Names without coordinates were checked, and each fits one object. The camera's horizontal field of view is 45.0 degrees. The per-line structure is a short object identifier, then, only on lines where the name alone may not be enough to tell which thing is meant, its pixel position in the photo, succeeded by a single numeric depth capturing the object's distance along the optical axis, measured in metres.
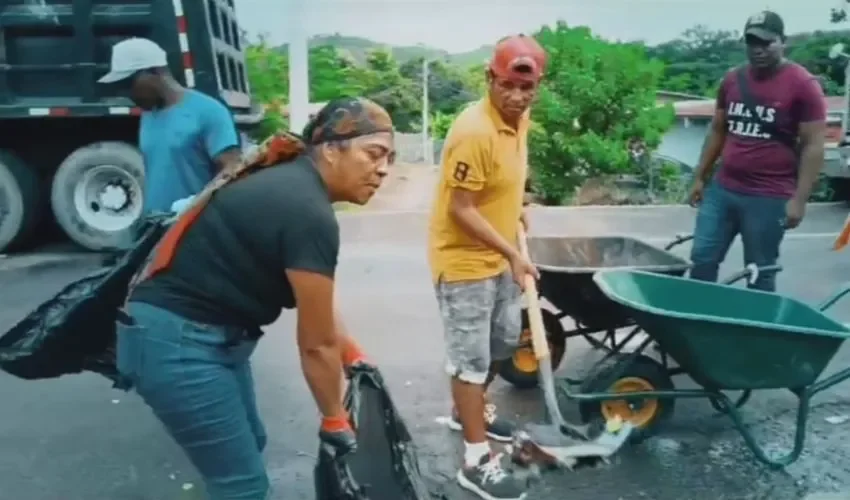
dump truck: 8.29
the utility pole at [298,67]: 12.69
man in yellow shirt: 3.69
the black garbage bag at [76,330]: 3.05
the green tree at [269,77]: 12.72
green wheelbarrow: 3.82
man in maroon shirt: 4.71
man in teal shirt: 4.31
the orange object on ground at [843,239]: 4.63
